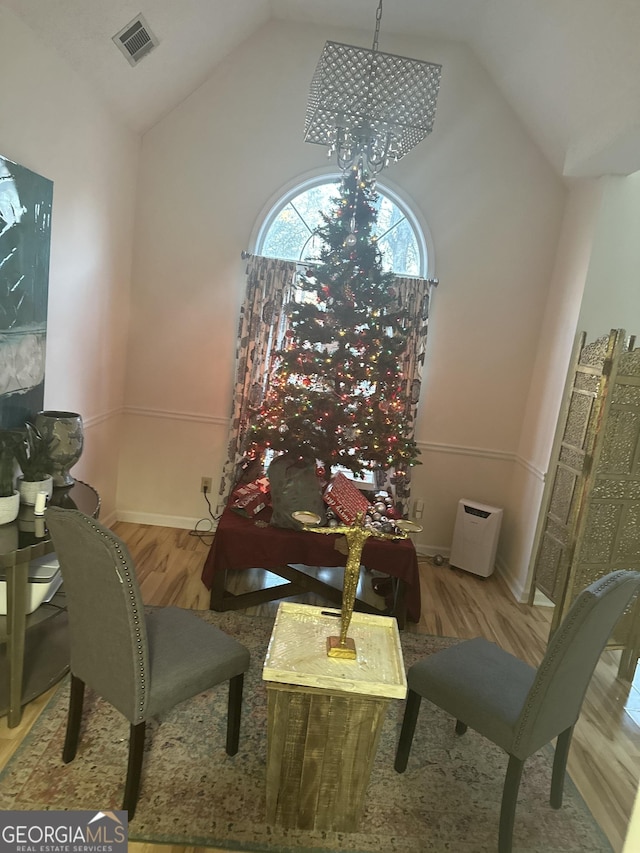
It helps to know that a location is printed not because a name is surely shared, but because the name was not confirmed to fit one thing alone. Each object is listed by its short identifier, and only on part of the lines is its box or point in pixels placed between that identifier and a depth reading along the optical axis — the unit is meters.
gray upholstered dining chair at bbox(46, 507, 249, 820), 1.91
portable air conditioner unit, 4.38
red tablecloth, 3.43
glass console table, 2.19
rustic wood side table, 1.87
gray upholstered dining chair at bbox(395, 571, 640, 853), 1.92
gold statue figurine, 1.97
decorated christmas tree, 3.75
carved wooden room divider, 3.22
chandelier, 3.04
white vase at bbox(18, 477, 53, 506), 2.52
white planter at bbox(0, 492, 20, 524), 2.30
